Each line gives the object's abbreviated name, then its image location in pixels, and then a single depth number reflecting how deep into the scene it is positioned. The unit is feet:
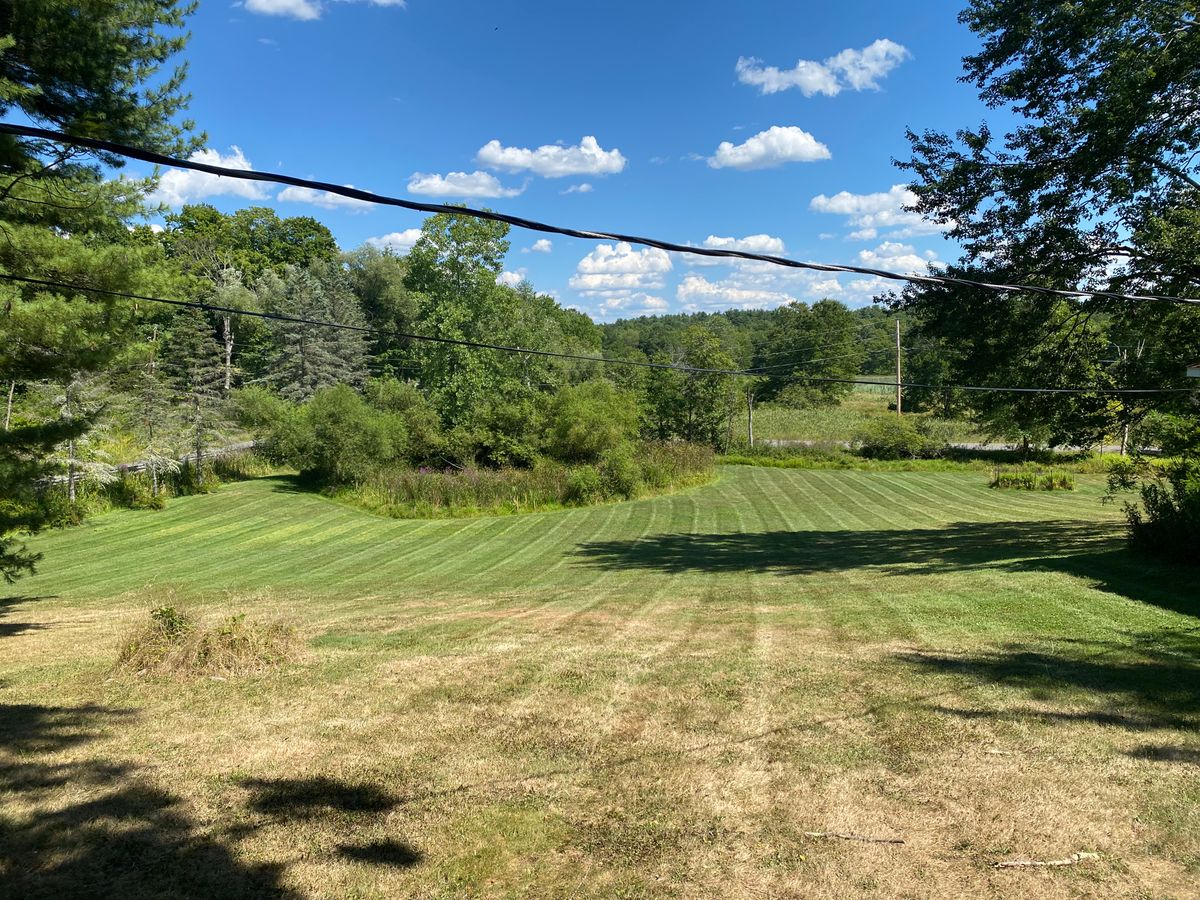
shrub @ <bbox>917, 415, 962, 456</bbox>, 130.52
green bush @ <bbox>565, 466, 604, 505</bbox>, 89.35
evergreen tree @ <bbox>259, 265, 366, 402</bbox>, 152.35
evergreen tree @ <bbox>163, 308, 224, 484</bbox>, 83.66
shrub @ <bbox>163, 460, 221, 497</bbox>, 84.02
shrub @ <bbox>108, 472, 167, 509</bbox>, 75.87
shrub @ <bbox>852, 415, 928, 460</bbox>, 129.49
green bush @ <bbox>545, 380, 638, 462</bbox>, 101.60
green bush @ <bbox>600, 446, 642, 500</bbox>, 92.94
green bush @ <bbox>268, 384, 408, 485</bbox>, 89.81
